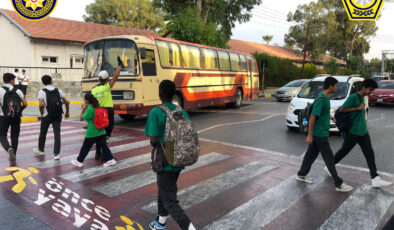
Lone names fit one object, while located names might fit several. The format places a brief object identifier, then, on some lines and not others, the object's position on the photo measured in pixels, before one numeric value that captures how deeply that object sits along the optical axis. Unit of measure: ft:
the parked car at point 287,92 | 71.26
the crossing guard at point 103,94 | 22.07
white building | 77.20
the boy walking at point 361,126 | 17.33
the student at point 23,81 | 58.03
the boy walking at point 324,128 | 16.39
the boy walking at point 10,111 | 21.53
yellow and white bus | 35.88
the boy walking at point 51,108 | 21.58
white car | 33.09
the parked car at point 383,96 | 59.36
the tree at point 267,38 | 229.82
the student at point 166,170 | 10.70
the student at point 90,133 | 19.86
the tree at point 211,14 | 77.10
